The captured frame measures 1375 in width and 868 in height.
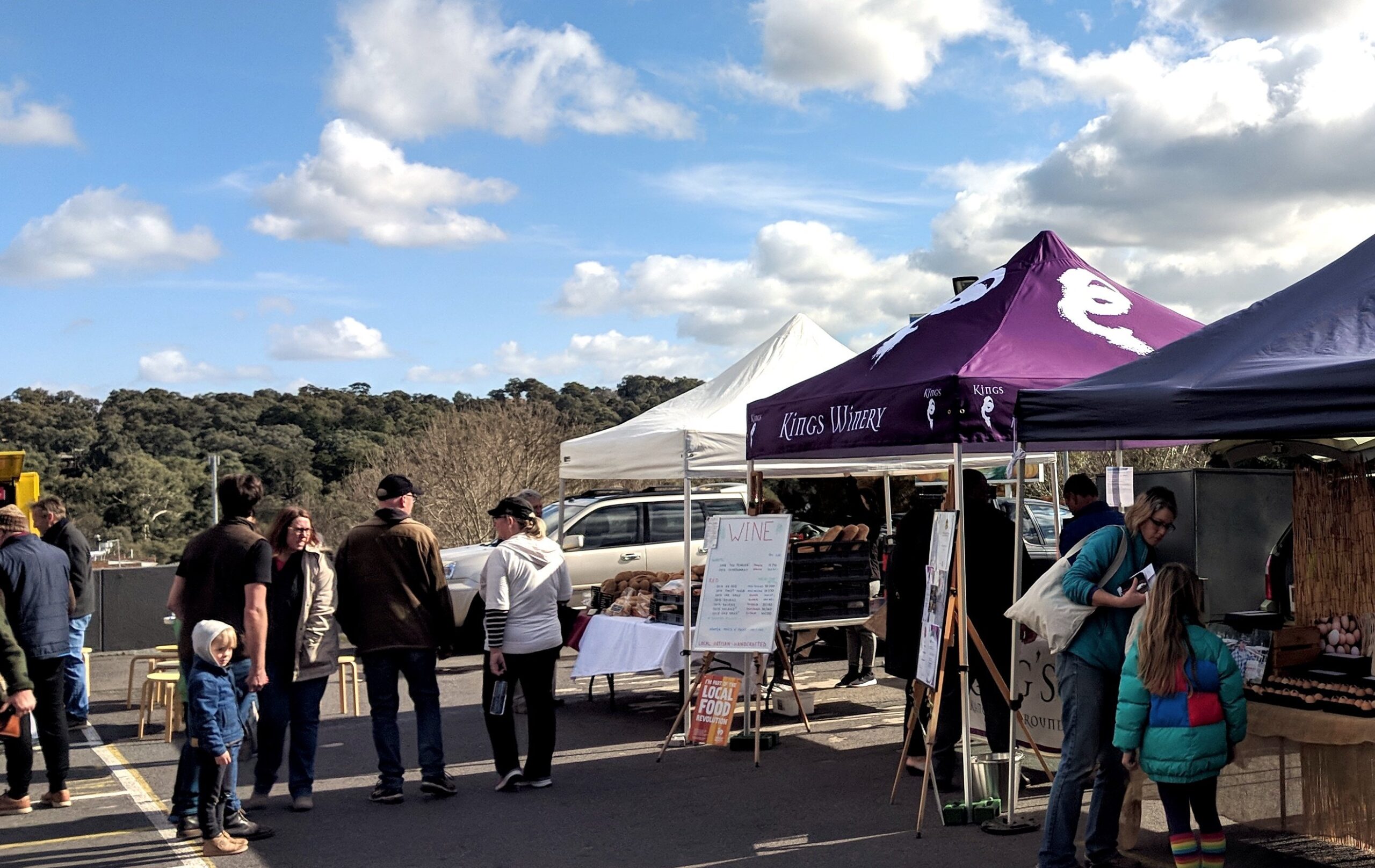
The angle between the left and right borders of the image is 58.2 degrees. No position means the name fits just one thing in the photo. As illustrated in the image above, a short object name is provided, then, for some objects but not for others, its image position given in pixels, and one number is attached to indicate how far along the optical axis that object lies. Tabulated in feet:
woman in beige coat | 23.08
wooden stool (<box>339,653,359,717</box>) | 34.88
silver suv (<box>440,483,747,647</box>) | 48.60
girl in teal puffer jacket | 15.56
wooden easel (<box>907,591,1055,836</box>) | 21.79
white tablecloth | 30.96
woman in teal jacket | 17.26
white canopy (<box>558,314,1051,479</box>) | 31.37
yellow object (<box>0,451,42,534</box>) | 39.45
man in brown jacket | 23.39
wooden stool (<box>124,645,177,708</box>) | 34.40
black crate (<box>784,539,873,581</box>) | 30.68
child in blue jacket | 19.89
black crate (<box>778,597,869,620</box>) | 30.48
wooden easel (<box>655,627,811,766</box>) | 27.63
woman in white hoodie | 24.09
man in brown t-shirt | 20.99
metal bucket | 22.00
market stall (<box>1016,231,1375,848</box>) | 15.60
